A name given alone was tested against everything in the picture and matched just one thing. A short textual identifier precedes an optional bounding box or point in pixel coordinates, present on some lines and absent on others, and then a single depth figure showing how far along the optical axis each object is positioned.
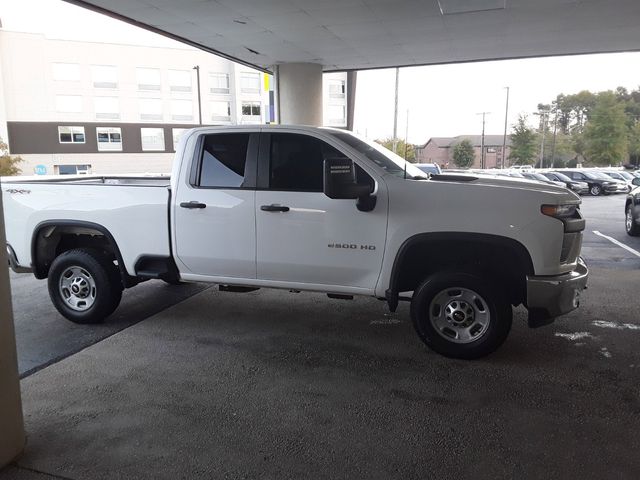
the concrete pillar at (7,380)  3.04
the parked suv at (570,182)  29.13
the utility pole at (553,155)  70.53
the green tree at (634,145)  72.94
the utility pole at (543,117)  77.07
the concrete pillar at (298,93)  13.18
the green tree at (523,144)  69.31
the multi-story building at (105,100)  50.31
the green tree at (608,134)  70.44
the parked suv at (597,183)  29.78
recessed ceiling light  8.18
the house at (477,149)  80.12
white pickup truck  4.42
